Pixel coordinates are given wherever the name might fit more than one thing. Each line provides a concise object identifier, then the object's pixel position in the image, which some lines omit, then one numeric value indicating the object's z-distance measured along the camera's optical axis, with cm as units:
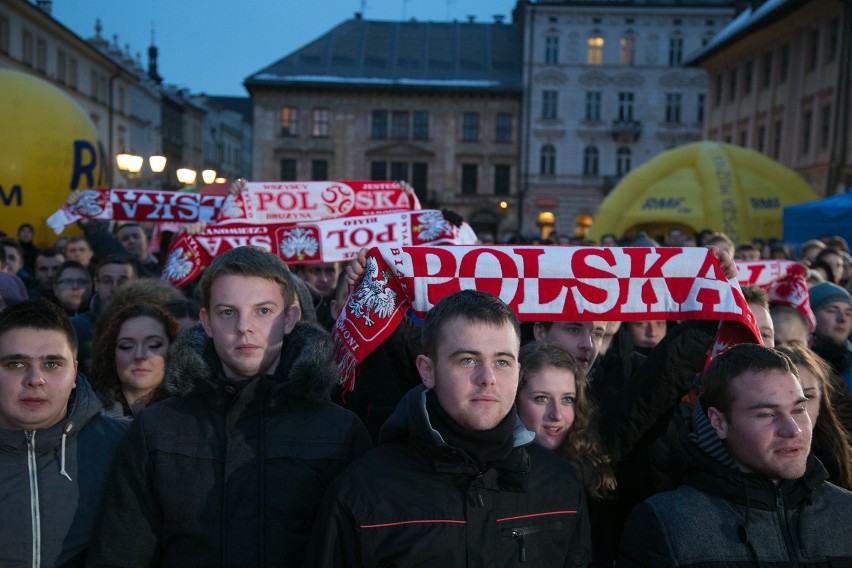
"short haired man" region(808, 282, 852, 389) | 579
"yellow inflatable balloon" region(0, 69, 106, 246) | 1293
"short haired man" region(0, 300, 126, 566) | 293
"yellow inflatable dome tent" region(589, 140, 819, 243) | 2173
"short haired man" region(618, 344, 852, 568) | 270
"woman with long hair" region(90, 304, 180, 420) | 406
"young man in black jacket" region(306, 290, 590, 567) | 260
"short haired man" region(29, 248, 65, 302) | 819
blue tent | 1561
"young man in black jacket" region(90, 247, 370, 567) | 281
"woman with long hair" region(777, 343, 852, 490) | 349
